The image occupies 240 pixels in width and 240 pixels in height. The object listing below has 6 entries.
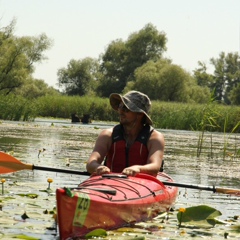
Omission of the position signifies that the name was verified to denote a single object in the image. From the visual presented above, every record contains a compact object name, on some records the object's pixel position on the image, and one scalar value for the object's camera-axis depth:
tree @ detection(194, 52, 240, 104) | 98.19
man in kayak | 7.45
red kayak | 5.68
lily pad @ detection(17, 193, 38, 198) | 8.14
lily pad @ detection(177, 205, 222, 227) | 6.87
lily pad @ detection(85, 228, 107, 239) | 5.82
